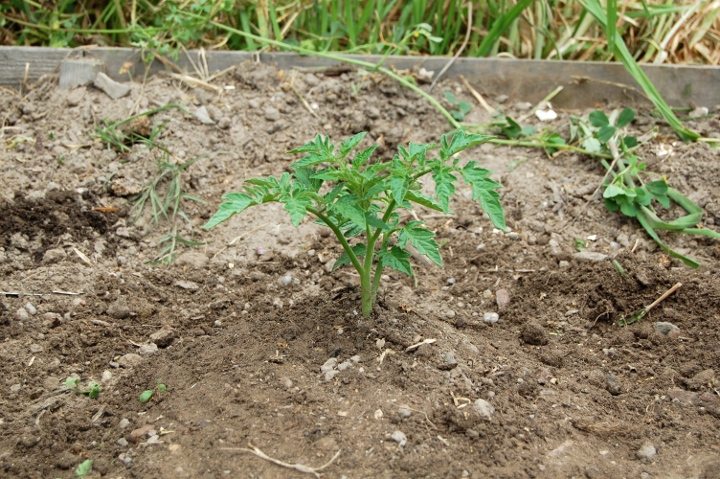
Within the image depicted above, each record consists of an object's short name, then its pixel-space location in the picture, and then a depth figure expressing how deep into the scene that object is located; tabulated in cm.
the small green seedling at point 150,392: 211
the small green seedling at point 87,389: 215
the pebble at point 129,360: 228
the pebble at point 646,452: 193
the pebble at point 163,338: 238
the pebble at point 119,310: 249
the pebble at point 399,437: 192
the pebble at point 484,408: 203
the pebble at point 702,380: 218
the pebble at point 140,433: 196
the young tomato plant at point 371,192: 190
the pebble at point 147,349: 233
